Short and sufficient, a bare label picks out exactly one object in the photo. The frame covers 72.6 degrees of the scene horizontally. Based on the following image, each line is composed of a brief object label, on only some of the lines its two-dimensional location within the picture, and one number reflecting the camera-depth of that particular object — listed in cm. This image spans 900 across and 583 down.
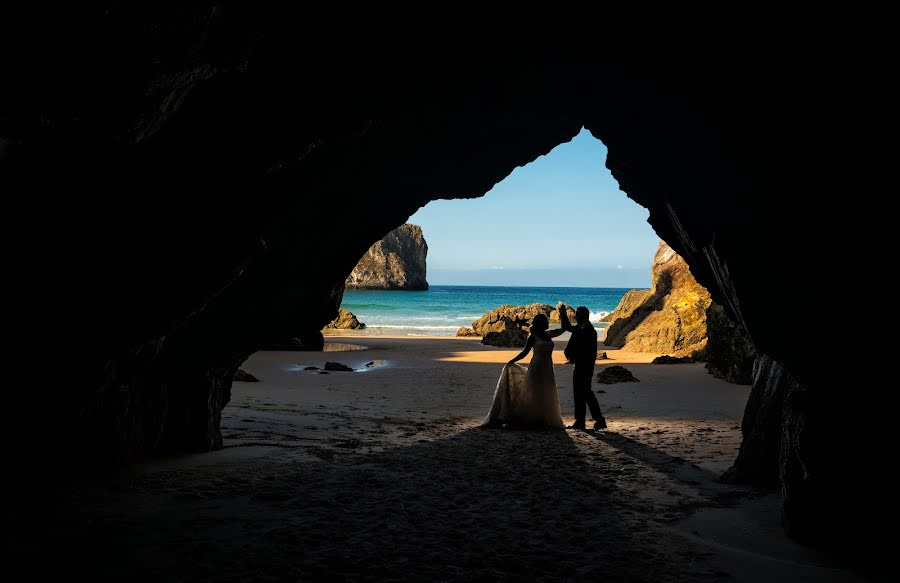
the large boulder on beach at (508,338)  2612
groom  986
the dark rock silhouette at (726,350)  1377
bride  962
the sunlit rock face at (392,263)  10088
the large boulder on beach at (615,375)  1518
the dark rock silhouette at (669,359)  1853
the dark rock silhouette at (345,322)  3819
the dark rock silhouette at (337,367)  1670
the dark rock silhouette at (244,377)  1426
